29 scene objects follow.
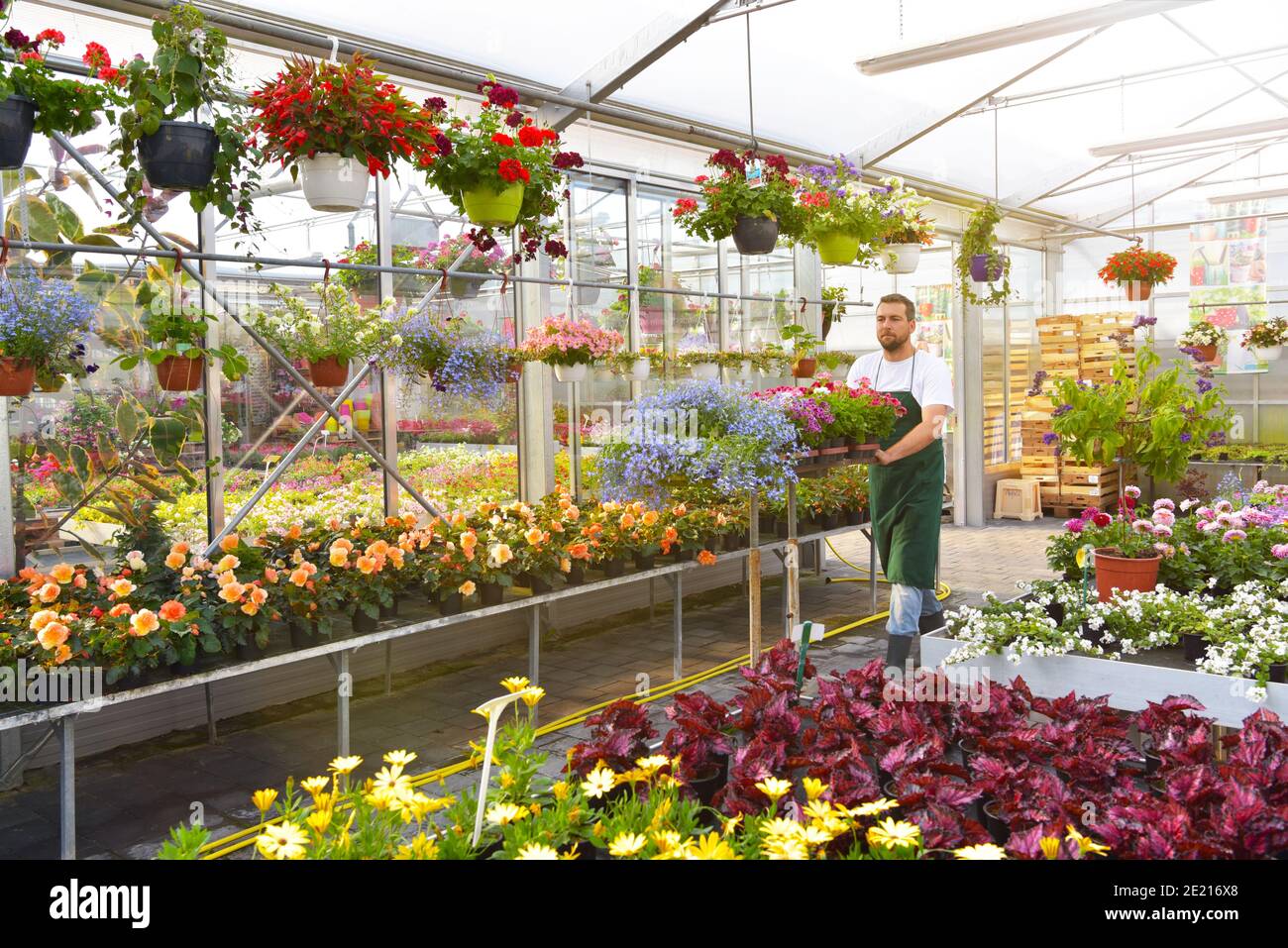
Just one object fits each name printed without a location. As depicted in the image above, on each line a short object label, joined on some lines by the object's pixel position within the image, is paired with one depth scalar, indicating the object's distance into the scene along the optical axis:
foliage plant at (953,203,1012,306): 8.16
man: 4.82
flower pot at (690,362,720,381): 6.71
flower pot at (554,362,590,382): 5.53
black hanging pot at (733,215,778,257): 5.23
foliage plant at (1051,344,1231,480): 5.50
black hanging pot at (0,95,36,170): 3.19
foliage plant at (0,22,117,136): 3.27
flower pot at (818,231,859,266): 5.87
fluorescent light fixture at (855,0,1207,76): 5.66
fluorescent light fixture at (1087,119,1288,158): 8.39
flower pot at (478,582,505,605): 4.65
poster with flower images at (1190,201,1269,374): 11.41
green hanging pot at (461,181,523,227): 4.32
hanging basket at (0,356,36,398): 3.73
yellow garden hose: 3.52
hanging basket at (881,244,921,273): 6.82
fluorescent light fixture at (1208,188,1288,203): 10.83
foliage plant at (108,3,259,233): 3.52
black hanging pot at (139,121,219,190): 3.57
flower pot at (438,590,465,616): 4.45
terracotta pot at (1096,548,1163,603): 4.46
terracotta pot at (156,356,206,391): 3.99
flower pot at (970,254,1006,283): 8.30
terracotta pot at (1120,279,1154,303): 9.56
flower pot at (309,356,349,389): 4.91
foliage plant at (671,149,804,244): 5.17
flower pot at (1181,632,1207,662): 3.67
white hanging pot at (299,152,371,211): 3.83
